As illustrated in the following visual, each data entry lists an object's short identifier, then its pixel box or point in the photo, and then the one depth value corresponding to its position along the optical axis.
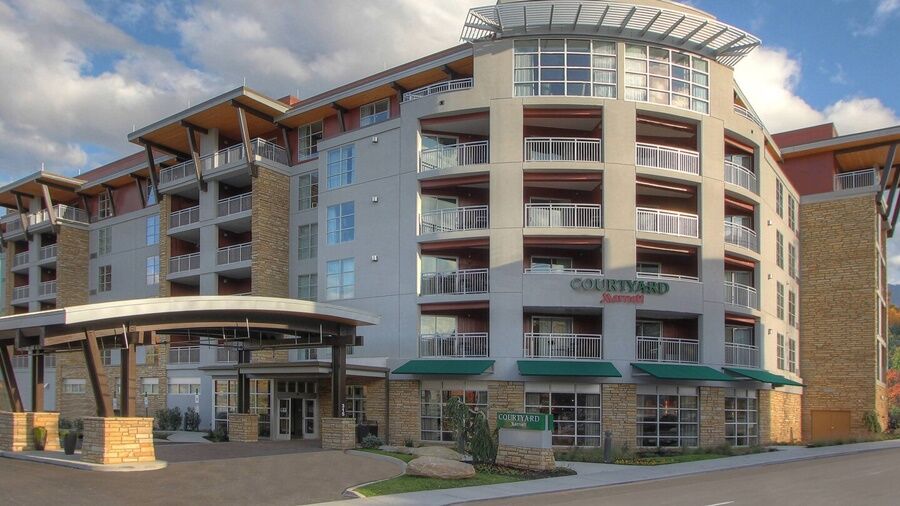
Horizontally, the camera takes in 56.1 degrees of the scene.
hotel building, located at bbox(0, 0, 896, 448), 35.06
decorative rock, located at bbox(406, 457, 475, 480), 21.70
